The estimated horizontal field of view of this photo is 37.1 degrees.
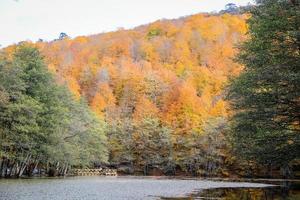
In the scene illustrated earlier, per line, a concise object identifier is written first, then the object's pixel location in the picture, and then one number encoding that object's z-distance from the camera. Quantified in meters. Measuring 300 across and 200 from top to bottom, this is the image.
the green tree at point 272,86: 26.78
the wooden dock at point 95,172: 78.25
